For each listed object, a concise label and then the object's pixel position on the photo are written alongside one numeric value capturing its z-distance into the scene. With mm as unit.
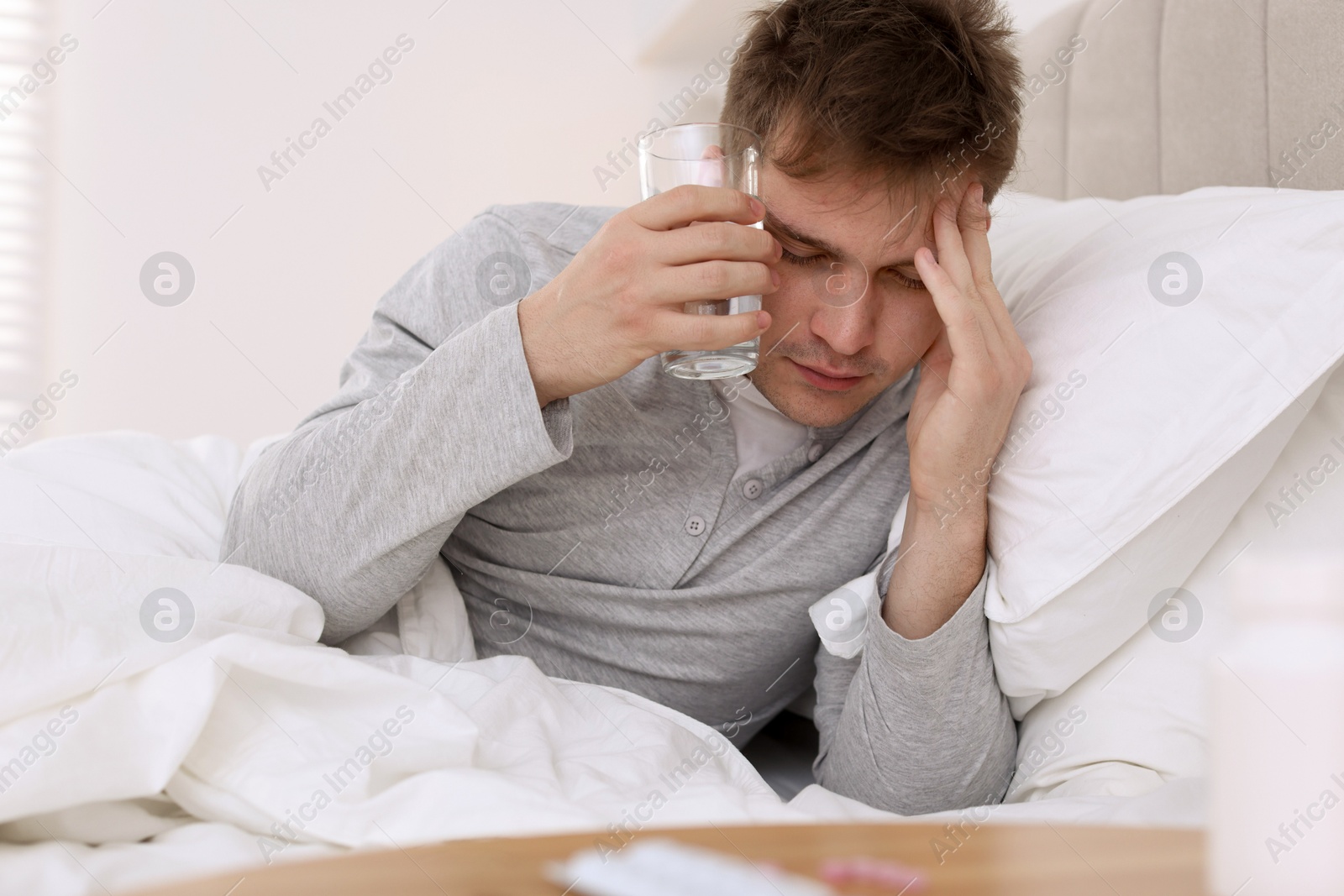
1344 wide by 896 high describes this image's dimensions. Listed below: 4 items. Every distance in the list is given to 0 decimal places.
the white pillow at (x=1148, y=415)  826
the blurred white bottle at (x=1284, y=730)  322
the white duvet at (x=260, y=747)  618
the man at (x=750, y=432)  860
